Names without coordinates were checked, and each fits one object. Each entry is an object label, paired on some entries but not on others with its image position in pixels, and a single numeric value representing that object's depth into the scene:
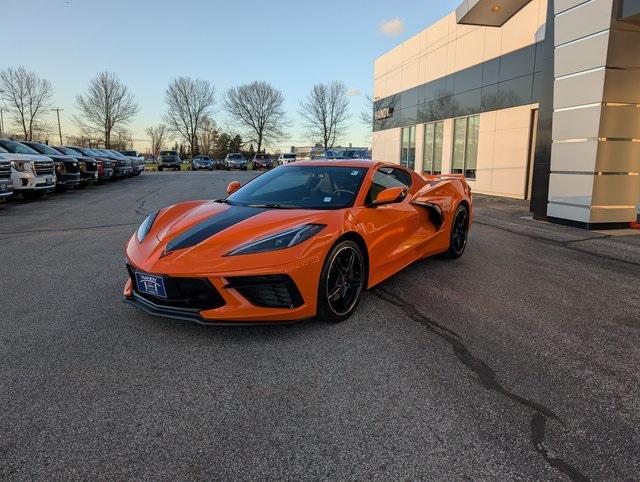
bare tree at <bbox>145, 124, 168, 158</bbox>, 109.01
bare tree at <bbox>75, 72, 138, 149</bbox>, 58.22
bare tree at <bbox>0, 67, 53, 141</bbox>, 57.72
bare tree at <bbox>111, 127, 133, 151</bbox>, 60.88
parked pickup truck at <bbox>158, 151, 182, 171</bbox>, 42.53
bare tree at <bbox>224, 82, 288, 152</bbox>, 69.94
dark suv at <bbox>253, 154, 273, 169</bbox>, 44.13
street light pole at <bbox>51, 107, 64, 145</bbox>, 71.24
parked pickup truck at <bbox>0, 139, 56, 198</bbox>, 12.56
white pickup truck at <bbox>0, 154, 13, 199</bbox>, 10.95
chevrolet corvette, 3.12
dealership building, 8.41
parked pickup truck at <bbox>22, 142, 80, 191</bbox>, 15.63
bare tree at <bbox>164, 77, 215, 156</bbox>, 69.31
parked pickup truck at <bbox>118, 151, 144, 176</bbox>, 27.48
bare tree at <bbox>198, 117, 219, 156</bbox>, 72.05
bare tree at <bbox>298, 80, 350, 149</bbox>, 66.44
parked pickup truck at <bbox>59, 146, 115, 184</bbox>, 18.83
